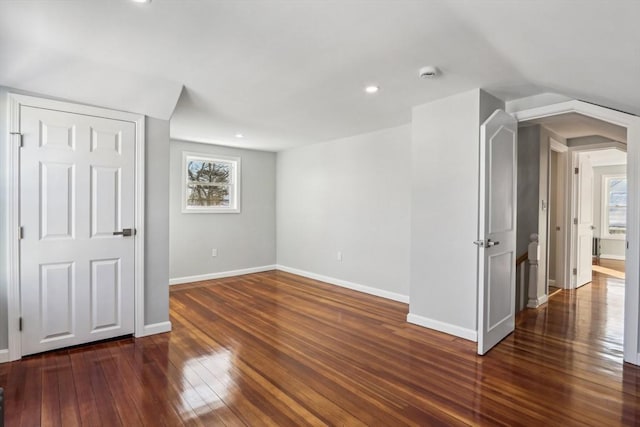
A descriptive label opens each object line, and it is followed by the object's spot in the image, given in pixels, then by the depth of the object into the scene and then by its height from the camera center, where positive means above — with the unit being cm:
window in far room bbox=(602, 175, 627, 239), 791 +15
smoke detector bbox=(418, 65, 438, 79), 253 +112
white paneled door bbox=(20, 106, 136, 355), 269 -18
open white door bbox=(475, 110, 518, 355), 275 -18
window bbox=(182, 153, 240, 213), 552 +45
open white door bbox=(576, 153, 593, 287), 511 -15
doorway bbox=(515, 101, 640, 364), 266 +26
